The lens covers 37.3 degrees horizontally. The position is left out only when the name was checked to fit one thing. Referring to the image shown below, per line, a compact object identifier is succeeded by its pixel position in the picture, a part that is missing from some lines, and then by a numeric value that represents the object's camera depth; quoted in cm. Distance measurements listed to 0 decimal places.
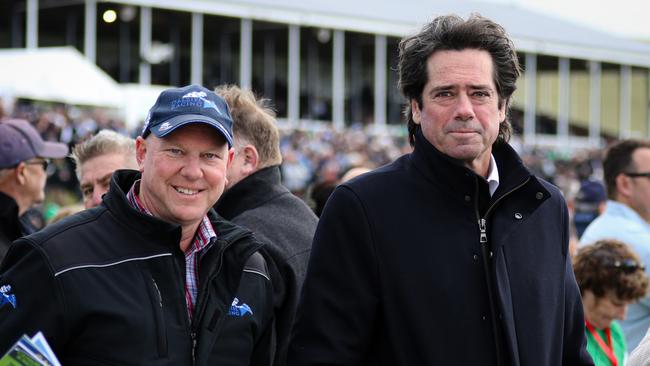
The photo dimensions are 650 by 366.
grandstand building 3253
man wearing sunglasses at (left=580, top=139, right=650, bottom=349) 550
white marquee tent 1892
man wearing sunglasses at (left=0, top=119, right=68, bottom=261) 491
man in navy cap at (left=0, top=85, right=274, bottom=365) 269
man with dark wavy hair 291
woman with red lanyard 465
